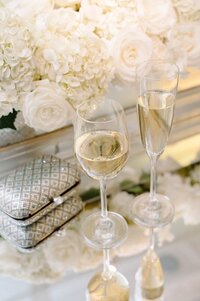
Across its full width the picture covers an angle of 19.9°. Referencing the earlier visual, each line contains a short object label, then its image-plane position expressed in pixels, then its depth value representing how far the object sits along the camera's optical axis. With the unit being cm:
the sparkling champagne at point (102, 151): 108
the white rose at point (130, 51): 121
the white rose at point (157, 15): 125
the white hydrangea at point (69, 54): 116
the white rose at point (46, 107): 118
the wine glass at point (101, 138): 107
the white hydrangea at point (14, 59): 112
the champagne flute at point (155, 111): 112
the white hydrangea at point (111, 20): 121
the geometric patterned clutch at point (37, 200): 115
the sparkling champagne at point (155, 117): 112
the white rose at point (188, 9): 127
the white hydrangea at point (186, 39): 128
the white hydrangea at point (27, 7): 115
